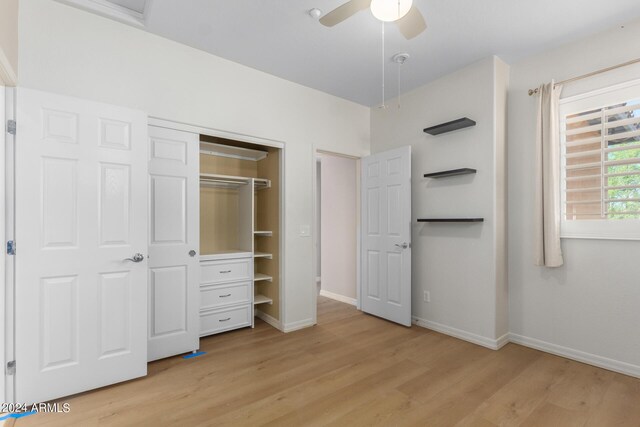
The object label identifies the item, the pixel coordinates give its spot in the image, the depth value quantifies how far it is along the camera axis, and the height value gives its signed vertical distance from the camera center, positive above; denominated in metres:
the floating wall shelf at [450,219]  3.00 -0.03
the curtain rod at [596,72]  2.44 +1.23
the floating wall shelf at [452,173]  3.07 +0.46
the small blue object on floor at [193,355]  2.76 -1.27
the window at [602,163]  2.46 +0.45
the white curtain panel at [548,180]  2.76 +0.34
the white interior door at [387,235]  3.59 -0.24
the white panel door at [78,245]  2.01 -0.20
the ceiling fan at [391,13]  1.66 +1.16
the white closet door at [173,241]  2.67 -0.23
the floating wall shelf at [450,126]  3.07 +0.95
